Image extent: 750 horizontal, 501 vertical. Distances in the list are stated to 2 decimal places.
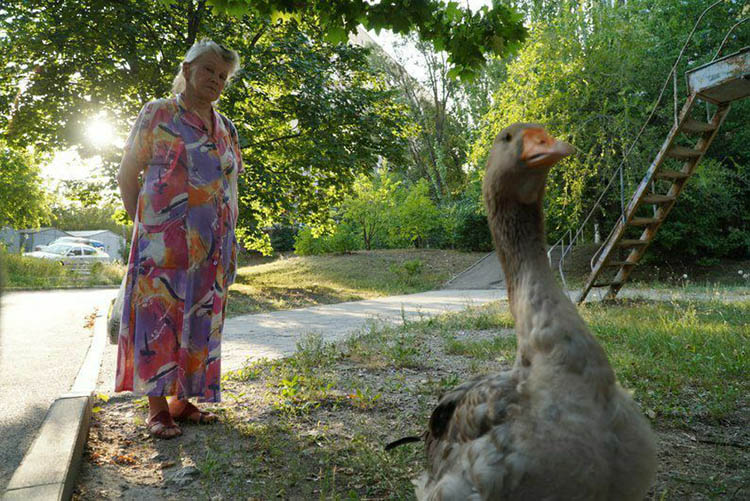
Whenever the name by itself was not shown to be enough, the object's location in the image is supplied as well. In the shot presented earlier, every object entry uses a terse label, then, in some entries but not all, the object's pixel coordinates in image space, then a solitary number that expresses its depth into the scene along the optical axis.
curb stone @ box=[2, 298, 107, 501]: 2.50
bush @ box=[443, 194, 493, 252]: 25.09
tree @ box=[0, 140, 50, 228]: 24.38
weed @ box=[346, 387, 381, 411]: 4.00
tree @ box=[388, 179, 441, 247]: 27.09
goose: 1.57
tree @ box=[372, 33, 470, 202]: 32.25
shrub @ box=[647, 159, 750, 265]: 17.16
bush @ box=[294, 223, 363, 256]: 28.12
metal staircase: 6.23
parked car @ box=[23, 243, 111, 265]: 35.77
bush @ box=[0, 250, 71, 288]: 19.23
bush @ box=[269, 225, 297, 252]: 37.91
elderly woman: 3.42
